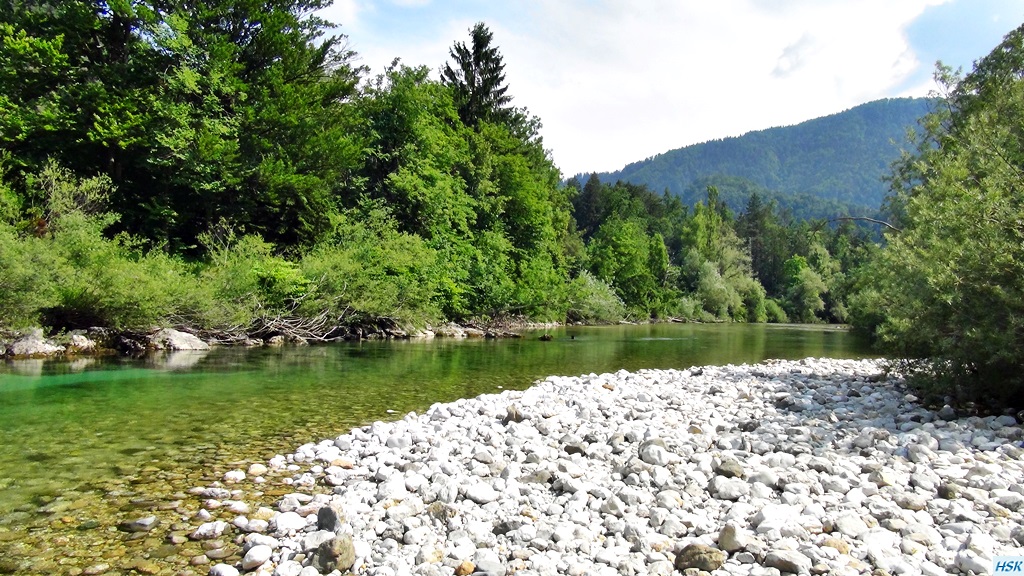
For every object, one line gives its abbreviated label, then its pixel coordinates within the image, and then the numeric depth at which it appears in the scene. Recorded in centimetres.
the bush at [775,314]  7869
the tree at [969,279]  722
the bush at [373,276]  2362
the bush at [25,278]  1392
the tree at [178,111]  2381
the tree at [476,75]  4341
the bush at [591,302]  4844
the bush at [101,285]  1590
